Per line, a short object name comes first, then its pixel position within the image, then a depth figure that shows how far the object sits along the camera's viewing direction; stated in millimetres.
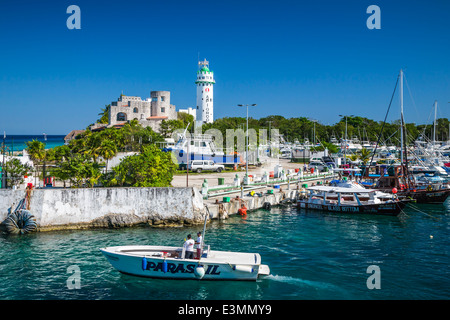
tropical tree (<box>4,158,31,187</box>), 27625
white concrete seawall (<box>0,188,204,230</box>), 24188
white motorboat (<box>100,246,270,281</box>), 16031
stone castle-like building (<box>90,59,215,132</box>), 77988
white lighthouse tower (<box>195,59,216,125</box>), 110625
